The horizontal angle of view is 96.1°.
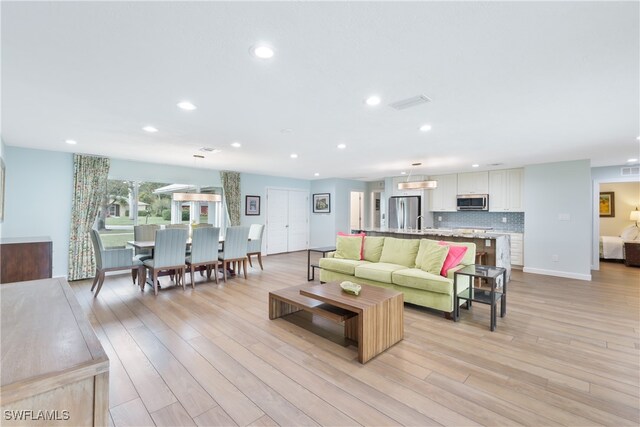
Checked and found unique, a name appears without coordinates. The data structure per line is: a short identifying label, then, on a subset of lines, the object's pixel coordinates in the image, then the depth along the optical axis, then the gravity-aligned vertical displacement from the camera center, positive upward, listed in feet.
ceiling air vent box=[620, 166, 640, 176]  20.24 +3.49
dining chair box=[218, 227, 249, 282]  17.72 -2.00
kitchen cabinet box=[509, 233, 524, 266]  21.38 -2.28
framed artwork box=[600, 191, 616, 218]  26.89 +1.45
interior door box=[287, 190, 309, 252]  29.91 -0.44
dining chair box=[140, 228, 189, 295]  14.78 -2.03
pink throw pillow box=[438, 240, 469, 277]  12.18 -1.73
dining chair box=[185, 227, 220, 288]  16.37 -1.97
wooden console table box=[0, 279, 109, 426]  2.34 -1.39
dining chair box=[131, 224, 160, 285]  18.56 -1.29
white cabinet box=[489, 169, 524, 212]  21.76 +2.18
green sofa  11.69 -2.48
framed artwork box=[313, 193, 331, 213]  29.86 +1.41
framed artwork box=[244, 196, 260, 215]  26.13 +0.95
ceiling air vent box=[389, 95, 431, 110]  8.58 +3.57
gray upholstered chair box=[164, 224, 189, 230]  20.30 -0.82
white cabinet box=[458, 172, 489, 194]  23.35 +2.93
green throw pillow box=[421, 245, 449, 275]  12.24 -1.78
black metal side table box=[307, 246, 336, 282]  17.86 -2.21
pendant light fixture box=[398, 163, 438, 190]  18.32 +2.07
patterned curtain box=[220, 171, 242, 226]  24.49 +1.90
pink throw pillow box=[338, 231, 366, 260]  16.19 -1.94
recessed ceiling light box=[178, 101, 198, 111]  9.09 +3.53
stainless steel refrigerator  26.04 +0.47
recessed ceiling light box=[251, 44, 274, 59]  5.95 +3.49
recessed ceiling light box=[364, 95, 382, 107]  8.57 +3.57
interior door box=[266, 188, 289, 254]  27.94 -0.44
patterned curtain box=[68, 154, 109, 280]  17.42 +0.28
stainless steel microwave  23.08 +1.30
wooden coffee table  8.38 -3.16
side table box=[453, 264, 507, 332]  10.43 -2.98
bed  23.52 -2.01
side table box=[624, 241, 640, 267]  22.20 -2.64
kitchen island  16.16 -1.30
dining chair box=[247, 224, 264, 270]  20.77 -2.03
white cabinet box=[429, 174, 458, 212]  25.04 +2.08
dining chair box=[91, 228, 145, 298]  14.51 -2.45
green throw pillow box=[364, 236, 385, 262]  15.74 -1.73
